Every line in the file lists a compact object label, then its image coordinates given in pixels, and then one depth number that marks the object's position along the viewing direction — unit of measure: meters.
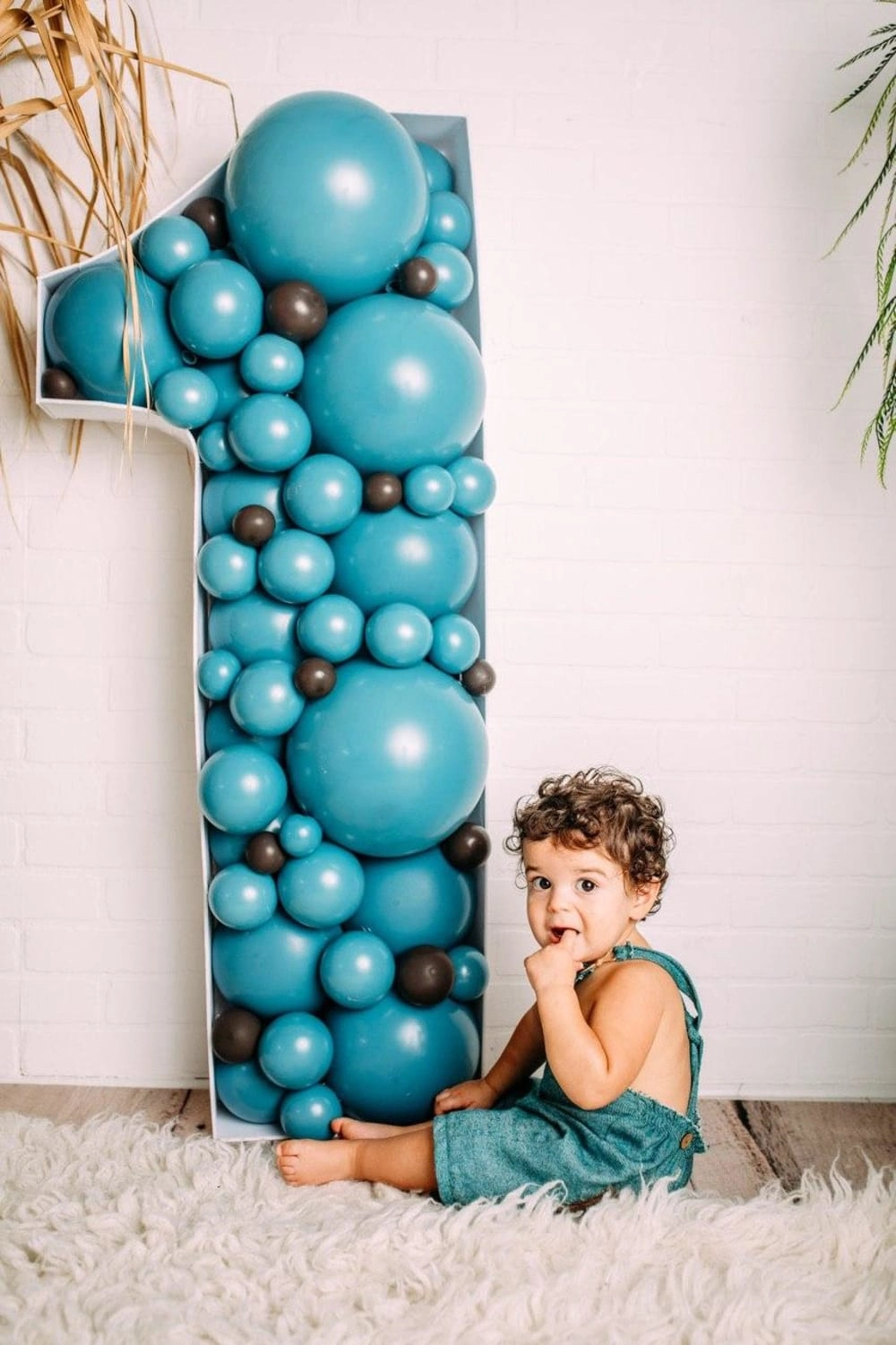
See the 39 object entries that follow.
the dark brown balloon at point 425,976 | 1.66
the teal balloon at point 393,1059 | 1.67
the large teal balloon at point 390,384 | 1.63
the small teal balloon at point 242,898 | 1.65
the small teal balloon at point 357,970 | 1.63
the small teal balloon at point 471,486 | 1.74
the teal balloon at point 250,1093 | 1.72
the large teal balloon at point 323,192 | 1.60
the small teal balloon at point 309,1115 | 1.67
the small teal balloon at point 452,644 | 1.71
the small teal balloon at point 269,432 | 1.63
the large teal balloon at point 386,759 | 1.61
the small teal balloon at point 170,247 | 1.67
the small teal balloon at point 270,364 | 1.64
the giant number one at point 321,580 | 1.62
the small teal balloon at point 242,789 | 1.63
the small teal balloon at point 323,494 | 1.63
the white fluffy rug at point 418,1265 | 1.22
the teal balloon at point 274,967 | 1.67
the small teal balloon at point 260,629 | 1.69
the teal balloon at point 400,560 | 1.67
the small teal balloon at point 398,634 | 1.63
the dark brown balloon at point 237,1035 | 1.68
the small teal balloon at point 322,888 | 1.64
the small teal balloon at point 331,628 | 1.63
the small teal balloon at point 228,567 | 1.66
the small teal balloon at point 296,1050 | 1.64
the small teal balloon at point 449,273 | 1.75
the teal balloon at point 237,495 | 1.70
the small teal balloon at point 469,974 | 1.74
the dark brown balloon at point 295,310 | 1.63
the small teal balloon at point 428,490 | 1.67
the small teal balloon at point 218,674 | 1.68
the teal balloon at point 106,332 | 1.66
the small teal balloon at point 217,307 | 1.62
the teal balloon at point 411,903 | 1.71
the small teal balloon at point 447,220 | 1.79
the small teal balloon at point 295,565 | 1.63
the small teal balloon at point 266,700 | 1.63
